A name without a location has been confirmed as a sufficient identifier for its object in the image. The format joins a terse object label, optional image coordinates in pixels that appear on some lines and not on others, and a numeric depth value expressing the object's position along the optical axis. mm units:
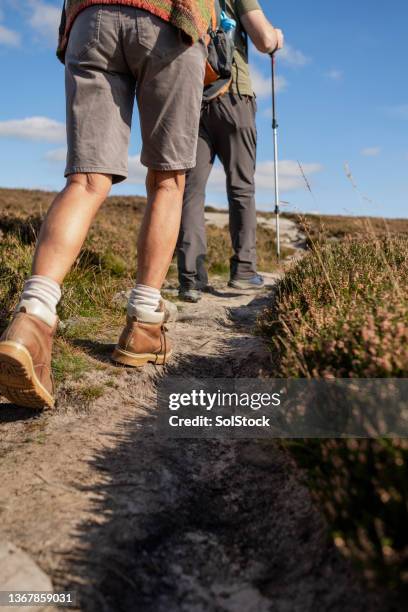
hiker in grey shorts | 2783
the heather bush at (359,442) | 1646
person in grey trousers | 5742
